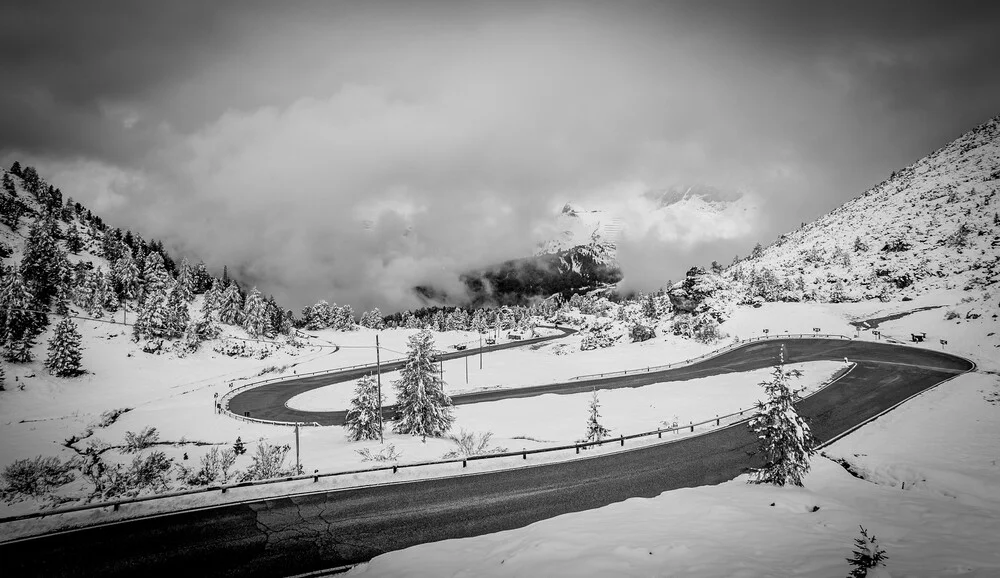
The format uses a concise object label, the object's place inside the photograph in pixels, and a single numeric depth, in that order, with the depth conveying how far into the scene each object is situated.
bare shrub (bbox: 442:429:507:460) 21.80
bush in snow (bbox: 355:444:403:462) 19.98
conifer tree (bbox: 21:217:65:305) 67.06
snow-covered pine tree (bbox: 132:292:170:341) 71.56
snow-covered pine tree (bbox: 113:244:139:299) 87.19
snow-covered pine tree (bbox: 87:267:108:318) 77.00
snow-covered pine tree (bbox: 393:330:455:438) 29.83
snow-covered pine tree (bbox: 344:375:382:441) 29.33
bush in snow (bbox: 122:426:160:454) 30.83
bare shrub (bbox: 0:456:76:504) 14.80
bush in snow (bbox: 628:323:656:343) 77.00
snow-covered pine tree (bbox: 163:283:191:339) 74.81
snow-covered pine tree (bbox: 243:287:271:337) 98.56
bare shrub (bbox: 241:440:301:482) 16.86
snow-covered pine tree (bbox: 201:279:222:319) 87.62
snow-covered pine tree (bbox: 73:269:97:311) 77.94
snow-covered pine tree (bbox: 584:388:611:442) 24.52
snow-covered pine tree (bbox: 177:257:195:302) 96.75
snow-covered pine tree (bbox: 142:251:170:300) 89.24
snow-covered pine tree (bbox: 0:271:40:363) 52.72
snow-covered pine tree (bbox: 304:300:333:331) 146.38
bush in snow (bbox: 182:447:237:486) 16.66
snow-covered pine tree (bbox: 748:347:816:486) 14.30
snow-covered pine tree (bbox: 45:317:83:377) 53.66
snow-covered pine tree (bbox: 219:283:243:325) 100.27
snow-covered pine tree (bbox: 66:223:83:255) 96.56
